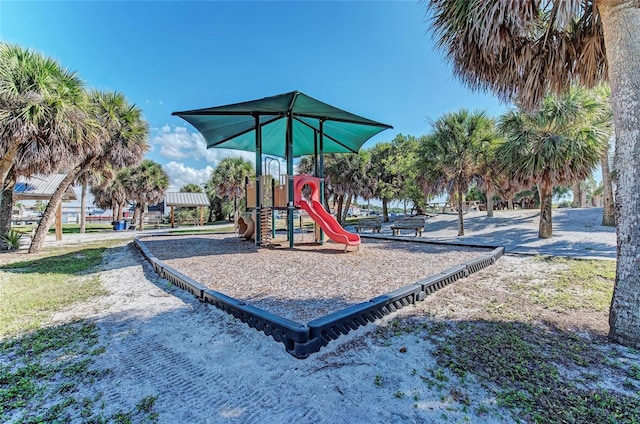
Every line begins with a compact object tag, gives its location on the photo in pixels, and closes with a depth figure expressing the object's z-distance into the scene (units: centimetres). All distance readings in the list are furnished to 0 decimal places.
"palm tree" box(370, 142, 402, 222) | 2235
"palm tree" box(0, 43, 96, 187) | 873
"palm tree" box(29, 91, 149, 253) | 1142
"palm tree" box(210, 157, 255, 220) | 3027
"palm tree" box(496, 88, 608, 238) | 1054
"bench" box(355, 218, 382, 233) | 1603
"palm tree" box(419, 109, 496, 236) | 1377
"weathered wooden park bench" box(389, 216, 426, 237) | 1420
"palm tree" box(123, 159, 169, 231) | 2809
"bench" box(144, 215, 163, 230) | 2928
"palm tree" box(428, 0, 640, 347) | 306
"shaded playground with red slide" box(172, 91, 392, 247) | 905
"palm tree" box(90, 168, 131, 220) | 2817
